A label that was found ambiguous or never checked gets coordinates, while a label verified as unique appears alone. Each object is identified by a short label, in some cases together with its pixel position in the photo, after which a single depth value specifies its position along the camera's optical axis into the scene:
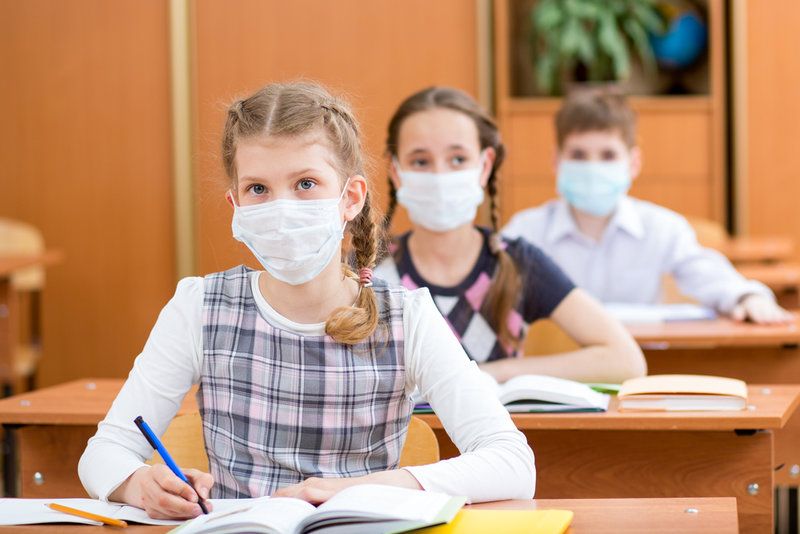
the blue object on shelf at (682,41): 5.45
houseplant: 5.35
